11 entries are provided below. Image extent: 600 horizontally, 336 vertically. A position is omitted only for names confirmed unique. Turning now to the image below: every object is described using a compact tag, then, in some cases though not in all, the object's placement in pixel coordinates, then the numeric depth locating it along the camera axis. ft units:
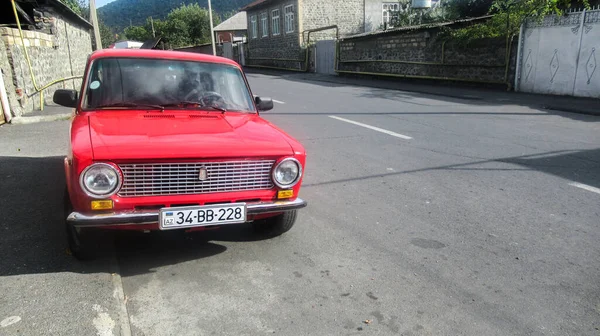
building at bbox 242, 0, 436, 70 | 114.21
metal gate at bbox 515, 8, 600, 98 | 44.68
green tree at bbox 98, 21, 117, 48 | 190.03
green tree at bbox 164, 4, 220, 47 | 231.71
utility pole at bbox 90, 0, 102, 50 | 68.40
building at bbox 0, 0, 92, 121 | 35.99
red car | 10.45
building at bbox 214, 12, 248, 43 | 211.61
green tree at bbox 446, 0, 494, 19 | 83.62
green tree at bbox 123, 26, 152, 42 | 289.96
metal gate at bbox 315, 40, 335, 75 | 95.71
